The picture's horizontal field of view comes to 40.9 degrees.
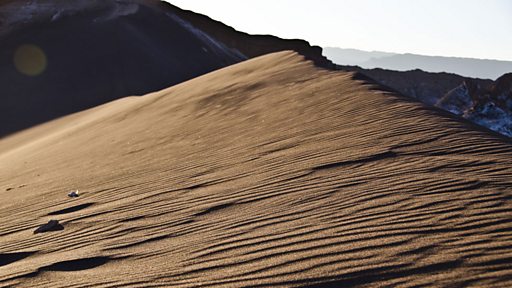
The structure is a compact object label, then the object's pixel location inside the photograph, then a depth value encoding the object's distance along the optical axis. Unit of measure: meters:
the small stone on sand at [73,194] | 6.29
